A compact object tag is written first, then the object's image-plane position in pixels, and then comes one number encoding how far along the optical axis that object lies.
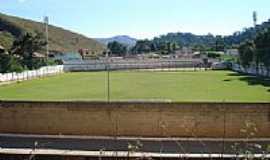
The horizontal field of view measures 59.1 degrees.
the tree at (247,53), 28.08
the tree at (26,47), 33.79
